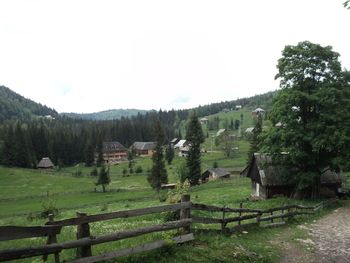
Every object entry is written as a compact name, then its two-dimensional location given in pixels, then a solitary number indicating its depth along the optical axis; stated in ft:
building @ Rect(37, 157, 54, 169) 449.89
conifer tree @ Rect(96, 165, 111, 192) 298.56
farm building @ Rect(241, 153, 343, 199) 138.62
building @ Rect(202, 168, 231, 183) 326.85
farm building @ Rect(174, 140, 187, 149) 634.84
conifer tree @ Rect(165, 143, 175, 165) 500.12
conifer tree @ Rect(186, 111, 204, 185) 257.14
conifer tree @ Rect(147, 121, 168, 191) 256.93
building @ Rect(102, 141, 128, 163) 615.16
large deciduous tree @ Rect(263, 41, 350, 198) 115.96
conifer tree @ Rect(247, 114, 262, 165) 290.13
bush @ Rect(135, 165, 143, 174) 431.43
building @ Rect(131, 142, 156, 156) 637.30
